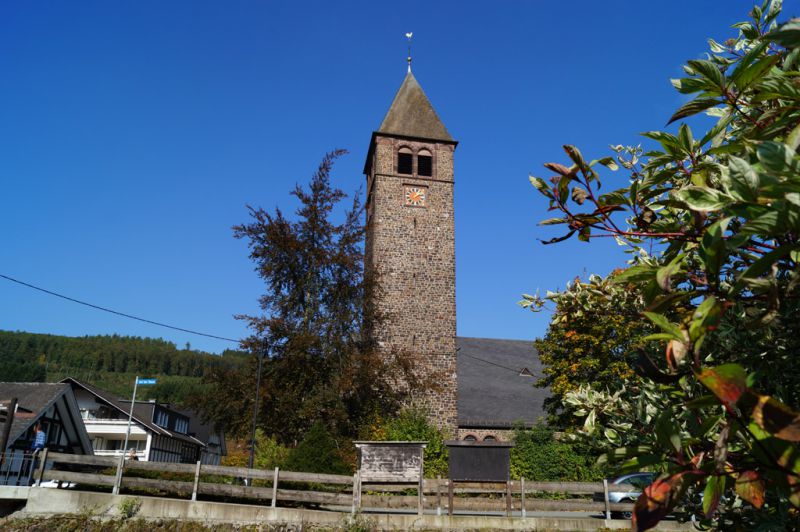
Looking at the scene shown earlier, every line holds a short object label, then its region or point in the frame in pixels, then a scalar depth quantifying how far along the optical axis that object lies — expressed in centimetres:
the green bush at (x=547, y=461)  2575
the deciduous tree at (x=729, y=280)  169
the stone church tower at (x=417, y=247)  2886
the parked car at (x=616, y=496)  1713
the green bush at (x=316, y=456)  1802
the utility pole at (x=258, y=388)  2075
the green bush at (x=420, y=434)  2486
